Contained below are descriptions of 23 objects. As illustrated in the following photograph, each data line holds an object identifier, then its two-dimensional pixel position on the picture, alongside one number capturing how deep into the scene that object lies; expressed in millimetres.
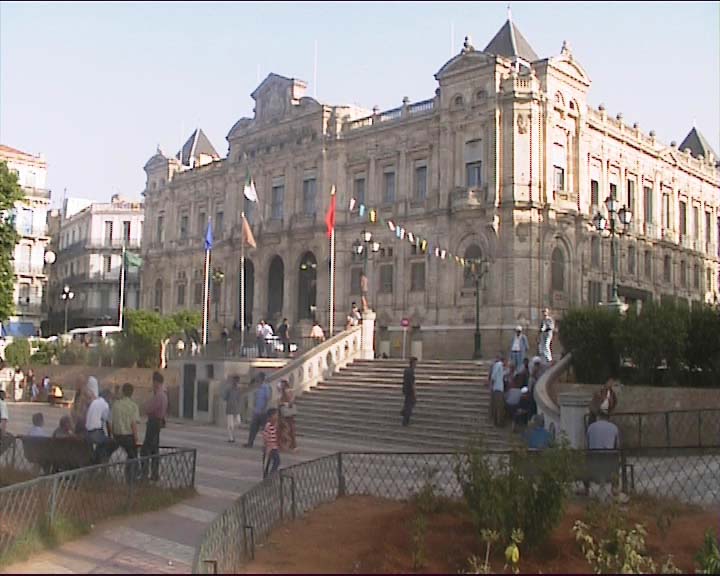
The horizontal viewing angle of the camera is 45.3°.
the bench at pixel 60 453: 12625
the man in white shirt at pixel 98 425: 13016
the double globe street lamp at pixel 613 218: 24734
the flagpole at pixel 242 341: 31070
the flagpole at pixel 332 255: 36156
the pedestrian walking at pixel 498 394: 20469
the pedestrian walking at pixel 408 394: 22250
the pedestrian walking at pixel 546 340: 25562
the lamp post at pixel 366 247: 38512
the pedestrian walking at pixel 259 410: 20391
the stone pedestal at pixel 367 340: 31328
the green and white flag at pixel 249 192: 35688
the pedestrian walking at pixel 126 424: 13250
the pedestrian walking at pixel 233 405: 22531
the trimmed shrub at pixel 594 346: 20766
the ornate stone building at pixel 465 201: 38062
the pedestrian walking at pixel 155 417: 14264
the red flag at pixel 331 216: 35594
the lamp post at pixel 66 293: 55328
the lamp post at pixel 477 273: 32125
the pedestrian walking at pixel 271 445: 13977
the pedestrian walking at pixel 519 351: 23845
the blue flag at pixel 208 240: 37531
